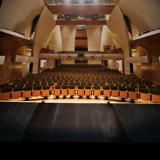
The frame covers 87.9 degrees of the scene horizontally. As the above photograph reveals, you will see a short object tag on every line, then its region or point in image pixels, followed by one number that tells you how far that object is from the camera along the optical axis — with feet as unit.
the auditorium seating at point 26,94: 14.27
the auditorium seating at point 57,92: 15.35
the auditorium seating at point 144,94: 13.58
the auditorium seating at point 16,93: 13.77
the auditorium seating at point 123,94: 14.33
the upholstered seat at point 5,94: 13.07
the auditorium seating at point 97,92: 15.42
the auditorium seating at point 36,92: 14.75
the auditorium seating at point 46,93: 15.03
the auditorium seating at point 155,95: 12.89
